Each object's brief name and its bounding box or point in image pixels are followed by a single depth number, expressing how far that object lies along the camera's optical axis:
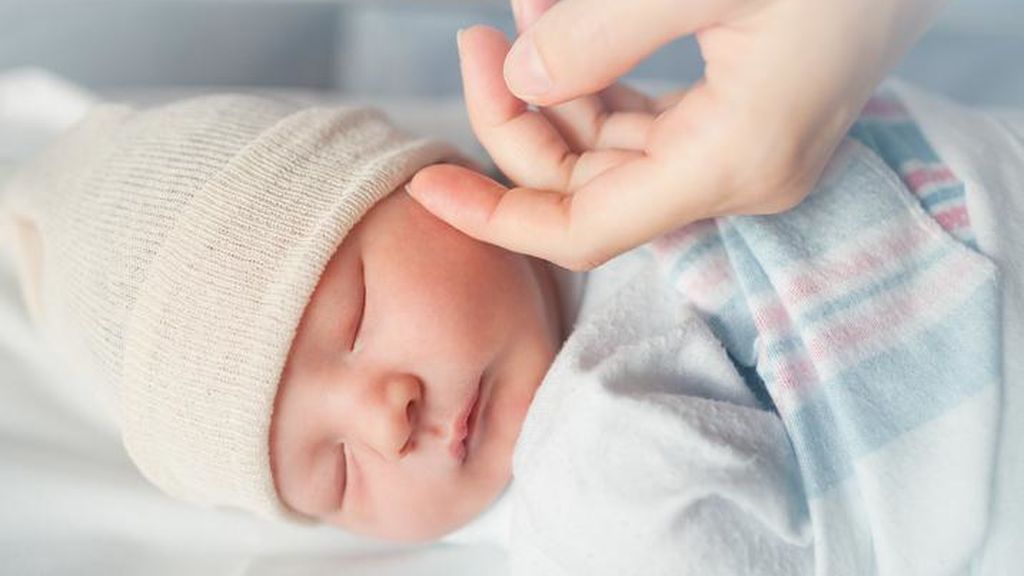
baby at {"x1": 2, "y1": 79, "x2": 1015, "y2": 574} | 0.45
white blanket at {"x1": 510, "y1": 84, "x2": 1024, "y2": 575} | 0.45
